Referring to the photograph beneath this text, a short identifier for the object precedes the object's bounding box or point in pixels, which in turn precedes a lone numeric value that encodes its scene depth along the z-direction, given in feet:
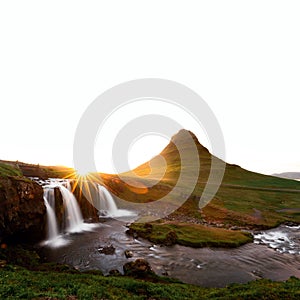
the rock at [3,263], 66.69
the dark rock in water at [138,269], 74.64
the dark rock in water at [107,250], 97.96
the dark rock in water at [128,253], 95.13
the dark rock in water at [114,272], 74.38
